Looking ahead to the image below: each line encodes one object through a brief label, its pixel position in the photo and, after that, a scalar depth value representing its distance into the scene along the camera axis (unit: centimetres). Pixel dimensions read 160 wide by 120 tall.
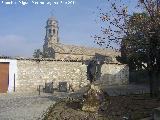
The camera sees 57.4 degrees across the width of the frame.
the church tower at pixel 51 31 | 3639
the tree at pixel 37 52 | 3530
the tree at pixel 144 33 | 937
